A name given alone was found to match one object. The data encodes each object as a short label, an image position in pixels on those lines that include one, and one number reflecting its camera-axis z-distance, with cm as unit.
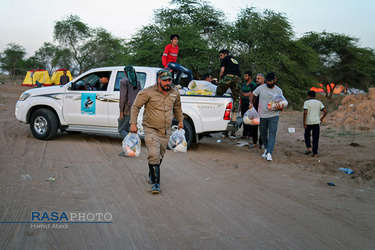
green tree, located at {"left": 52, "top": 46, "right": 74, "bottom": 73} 4925
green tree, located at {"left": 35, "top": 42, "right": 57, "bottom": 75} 5528
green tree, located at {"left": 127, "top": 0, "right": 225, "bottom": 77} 2150
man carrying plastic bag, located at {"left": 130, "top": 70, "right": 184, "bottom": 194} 514
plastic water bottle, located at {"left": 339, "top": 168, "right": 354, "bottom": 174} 714
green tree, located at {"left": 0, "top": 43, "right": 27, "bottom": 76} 5942
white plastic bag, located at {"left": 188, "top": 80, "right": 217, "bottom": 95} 902
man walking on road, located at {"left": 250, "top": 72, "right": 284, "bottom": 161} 783
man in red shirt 910
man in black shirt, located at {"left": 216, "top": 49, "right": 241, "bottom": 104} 860
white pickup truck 837
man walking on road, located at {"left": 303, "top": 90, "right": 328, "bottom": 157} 845
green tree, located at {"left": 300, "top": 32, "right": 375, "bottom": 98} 3275
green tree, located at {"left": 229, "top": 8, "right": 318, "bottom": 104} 2256
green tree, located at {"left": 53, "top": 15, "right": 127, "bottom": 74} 4678
